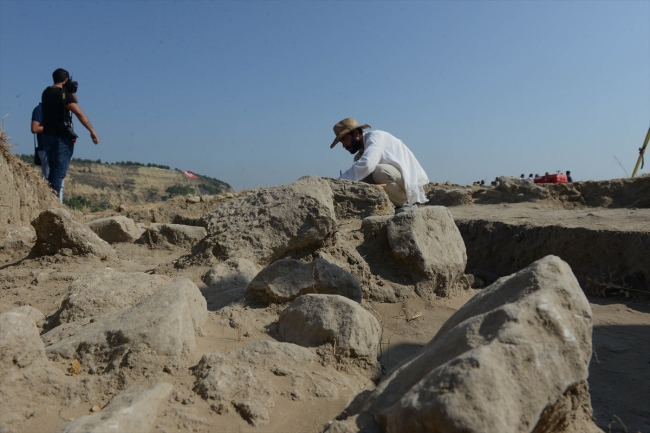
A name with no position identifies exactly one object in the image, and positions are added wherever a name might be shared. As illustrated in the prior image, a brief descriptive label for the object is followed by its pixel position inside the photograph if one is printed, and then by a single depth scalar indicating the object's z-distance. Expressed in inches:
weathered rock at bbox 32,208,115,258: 185.6
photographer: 250.5
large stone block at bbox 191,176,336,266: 156.8
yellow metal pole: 402.4
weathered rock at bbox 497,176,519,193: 414.3
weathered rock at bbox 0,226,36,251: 201.6
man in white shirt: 214.8
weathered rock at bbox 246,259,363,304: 127.3
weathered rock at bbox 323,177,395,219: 201.6
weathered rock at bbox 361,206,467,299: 156.0
